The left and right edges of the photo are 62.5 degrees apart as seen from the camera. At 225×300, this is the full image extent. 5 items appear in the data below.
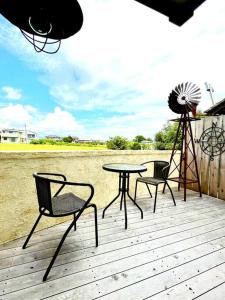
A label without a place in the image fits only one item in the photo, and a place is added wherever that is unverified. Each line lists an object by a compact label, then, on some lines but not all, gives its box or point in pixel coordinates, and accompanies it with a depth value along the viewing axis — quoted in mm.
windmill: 3451
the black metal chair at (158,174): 2840
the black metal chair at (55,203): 1493
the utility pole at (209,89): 7056
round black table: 2251
